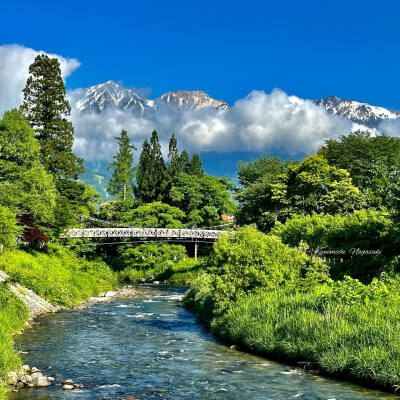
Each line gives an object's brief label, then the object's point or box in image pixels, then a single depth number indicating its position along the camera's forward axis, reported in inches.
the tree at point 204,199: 3230.8
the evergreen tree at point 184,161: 4079.2
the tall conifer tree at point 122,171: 3966.5
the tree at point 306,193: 2273.6
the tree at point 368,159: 2395.4
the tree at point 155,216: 2947.8
